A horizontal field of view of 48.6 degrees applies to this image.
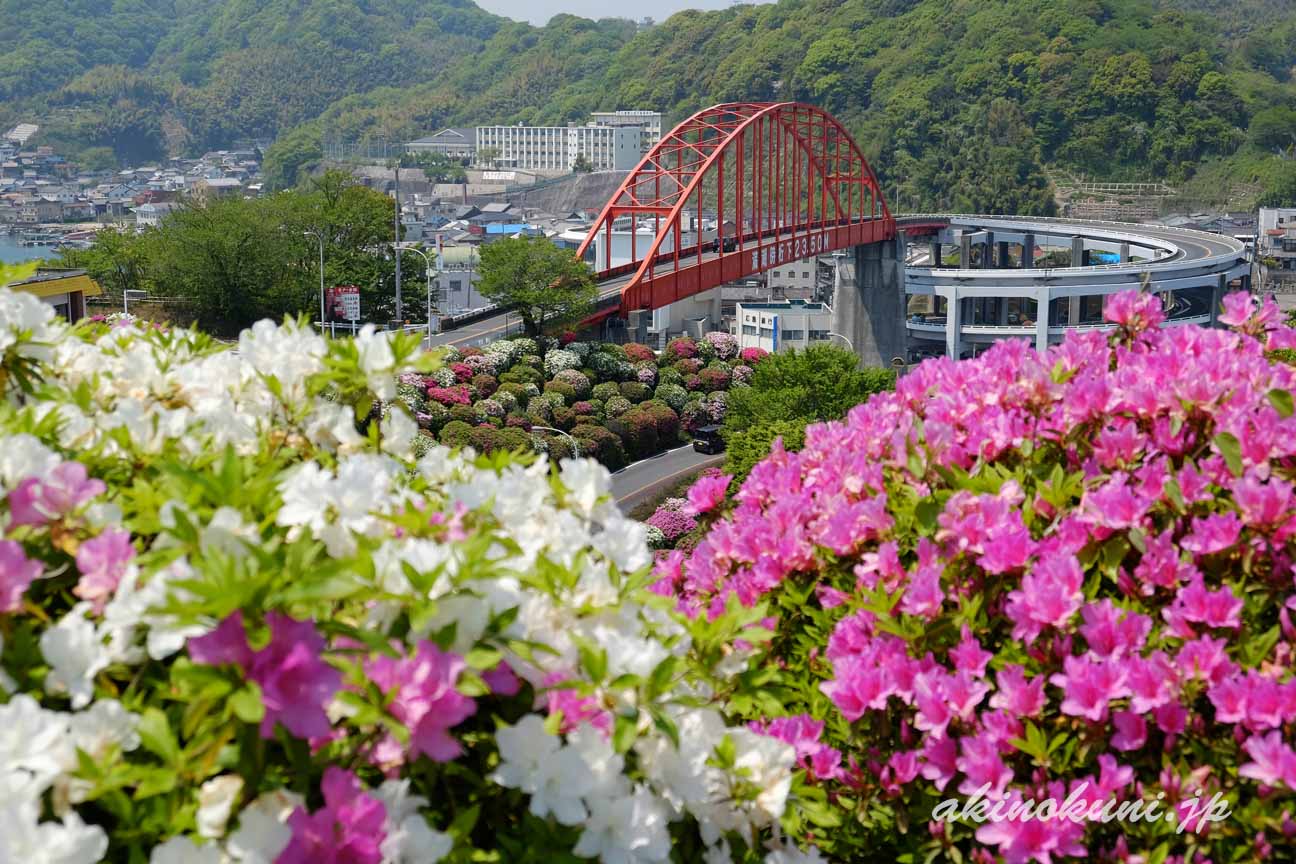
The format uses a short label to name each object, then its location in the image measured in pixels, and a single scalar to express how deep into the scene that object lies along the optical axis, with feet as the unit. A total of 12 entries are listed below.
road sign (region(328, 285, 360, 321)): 119.96
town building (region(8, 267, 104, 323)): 87.51
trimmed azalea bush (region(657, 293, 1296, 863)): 11.37
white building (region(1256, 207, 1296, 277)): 275.39
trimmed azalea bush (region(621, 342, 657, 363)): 136.05
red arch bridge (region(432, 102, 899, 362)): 146.00
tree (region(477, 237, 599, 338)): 132.26
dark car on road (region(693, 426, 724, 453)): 121.49
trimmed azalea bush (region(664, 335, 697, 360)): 139.45
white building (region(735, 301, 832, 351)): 179.93
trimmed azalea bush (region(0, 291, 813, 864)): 7.93
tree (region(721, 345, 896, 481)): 103.60
